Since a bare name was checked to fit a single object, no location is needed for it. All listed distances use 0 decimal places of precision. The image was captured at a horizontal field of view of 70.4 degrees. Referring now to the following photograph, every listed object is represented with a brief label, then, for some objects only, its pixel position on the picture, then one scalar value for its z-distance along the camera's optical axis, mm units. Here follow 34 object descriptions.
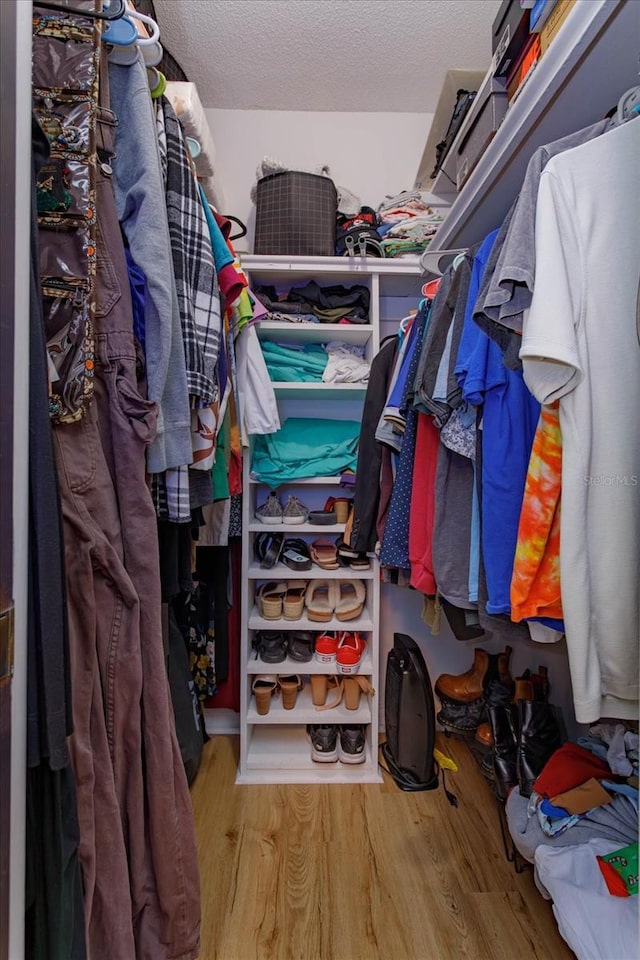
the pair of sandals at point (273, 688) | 1658
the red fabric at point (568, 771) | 1077
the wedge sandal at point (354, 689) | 1664
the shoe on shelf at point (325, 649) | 1689
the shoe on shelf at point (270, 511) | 1685
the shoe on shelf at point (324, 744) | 1654
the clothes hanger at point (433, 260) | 1338
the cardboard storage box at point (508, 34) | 873
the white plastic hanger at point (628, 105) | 650
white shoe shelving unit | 1618
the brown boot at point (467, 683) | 1682
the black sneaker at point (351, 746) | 1646
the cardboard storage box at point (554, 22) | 721
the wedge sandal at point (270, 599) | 1668
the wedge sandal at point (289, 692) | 1675
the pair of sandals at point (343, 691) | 1665
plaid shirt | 889
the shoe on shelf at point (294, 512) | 1691
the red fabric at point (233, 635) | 1871
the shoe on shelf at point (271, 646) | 1677
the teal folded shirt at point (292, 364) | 1689
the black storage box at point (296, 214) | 1586
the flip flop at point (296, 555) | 1680
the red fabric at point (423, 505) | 1097
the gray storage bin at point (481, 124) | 993
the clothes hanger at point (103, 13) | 601
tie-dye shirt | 698
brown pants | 641
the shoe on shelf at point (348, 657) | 1615
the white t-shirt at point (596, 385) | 623
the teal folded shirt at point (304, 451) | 1671
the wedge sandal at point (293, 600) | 1664
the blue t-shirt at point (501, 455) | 812
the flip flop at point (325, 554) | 1674
